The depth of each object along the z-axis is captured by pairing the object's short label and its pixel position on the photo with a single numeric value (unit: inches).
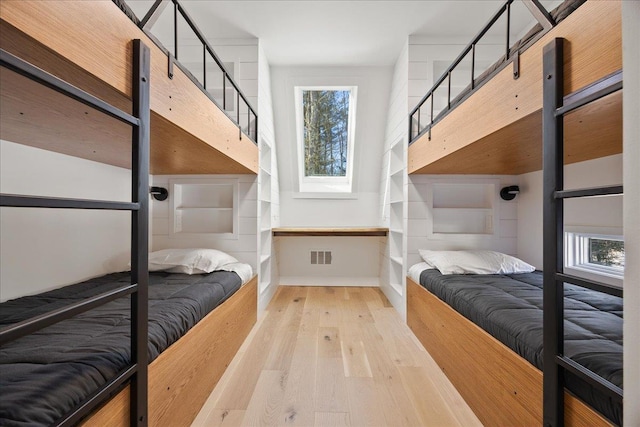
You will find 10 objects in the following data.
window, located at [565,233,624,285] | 86.2
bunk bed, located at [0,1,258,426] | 28.1
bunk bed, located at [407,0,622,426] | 34.5
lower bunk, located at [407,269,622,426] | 36.9
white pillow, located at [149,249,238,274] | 97.7
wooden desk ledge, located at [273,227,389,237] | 152.9
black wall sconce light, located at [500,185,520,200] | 118.5
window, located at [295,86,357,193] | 163.2
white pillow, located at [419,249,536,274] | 97.3
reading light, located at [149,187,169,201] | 122.7
